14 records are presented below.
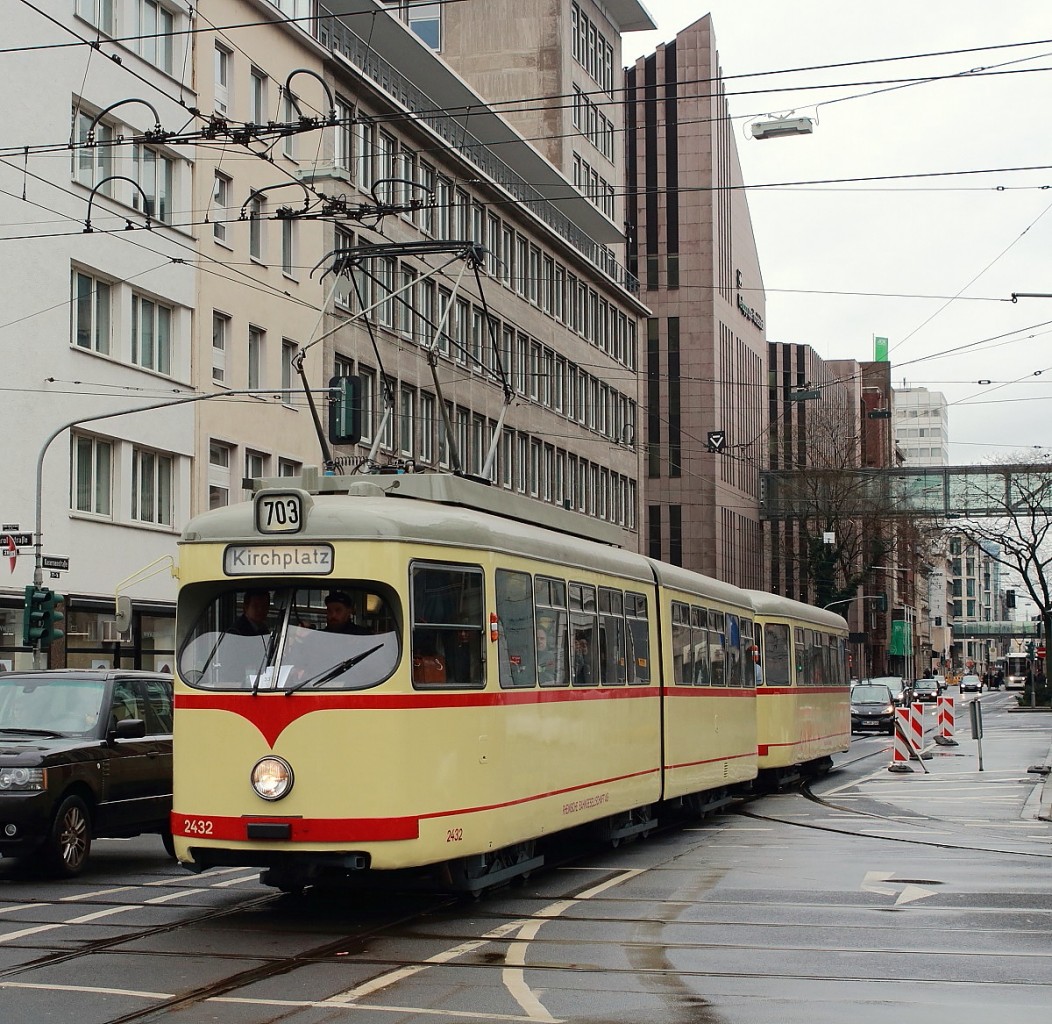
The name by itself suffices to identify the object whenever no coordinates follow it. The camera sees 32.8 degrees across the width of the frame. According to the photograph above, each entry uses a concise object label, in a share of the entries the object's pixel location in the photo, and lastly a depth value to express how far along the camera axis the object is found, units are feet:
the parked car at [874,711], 182.09
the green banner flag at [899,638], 438.81
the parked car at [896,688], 204.76
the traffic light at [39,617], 92.63
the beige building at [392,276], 139.03
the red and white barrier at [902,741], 107.96
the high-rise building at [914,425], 646.74
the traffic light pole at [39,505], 95.13
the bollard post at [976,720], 104.72
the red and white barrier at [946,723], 136.46
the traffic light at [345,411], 112.47
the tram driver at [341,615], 38.11
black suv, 47.24
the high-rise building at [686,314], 309.83
